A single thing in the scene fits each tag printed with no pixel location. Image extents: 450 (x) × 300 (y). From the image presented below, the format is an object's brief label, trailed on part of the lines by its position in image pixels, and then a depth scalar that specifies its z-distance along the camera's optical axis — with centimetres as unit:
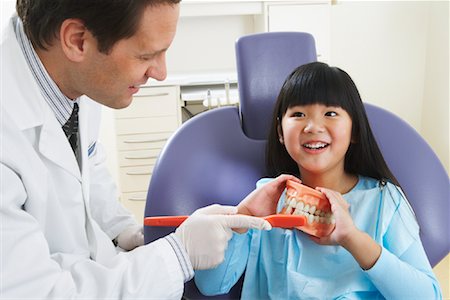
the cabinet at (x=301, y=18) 317
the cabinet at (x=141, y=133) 307
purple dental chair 125
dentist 91
